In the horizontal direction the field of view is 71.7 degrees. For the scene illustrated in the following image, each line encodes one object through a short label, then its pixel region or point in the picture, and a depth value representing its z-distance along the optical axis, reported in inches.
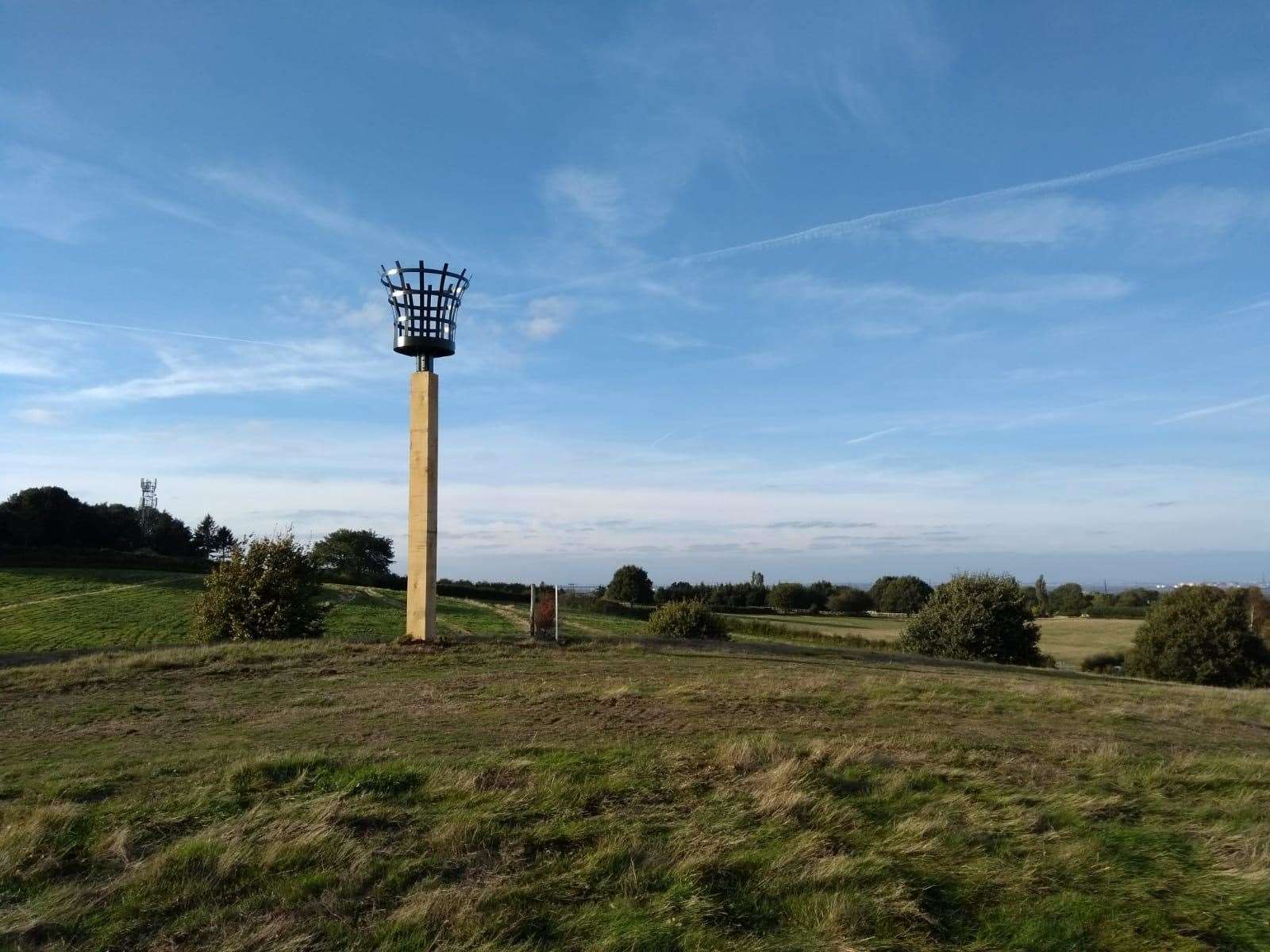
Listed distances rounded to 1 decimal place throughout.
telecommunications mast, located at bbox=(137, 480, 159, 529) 3967.5
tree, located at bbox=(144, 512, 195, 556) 3563.0
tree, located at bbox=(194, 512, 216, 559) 3976.1
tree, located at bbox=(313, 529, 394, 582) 3284.9
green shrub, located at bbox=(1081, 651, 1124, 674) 1749.5
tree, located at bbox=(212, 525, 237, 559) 4099.4
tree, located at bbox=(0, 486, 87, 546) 2856.8
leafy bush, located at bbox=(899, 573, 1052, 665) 1536.7
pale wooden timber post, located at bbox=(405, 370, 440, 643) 762.2
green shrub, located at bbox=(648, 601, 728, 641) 1222.9
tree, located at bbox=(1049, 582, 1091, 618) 3599.9
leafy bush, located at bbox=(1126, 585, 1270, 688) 1557.6
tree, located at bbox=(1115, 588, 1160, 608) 3597.0
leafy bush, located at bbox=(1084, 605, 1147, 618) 3009.4
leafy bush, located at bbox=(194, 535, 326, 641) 940.0
